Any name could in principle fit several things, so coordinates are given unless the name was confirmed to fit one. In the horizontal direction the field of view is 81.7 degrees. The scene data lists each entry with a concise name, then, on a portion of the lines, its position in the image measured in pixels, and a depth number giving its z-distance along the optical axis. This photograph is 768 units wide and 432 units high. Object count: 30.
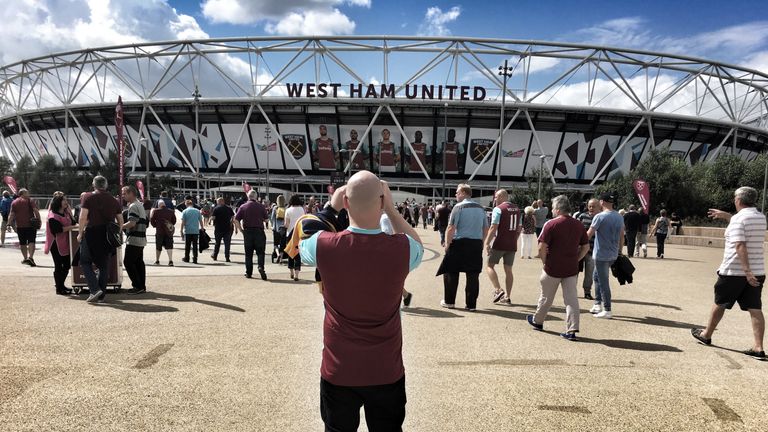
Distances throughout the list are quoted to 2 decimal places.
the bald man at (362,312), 1.79
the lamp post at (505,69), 29.63
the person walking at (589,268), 7.82
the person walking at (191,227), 11.18
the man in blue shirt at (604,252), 6.32
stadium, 41.62
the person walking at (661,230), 14.59
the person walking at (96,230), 6.25
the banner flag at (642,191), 19.07
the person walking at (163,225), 10.49
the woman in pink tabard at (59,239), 6.96
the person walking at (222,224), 11.02
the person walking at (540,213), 14.66
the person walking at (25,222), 9.87
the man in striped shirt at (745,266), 4.46
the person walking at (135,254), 7.25
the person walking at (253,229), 8.80
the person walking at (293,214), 8.91
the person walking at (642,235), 14.71
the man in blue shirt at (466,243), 6.45
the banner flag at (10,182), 16.62
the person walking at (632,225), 14.11
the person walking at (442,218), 15.22
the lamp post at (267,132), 42.98
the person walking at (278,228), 10.87
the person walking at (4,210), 13.25
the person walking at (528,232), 12.80
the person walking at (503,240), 7.10
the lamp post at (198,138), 37.10
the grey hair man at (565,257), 5.16
